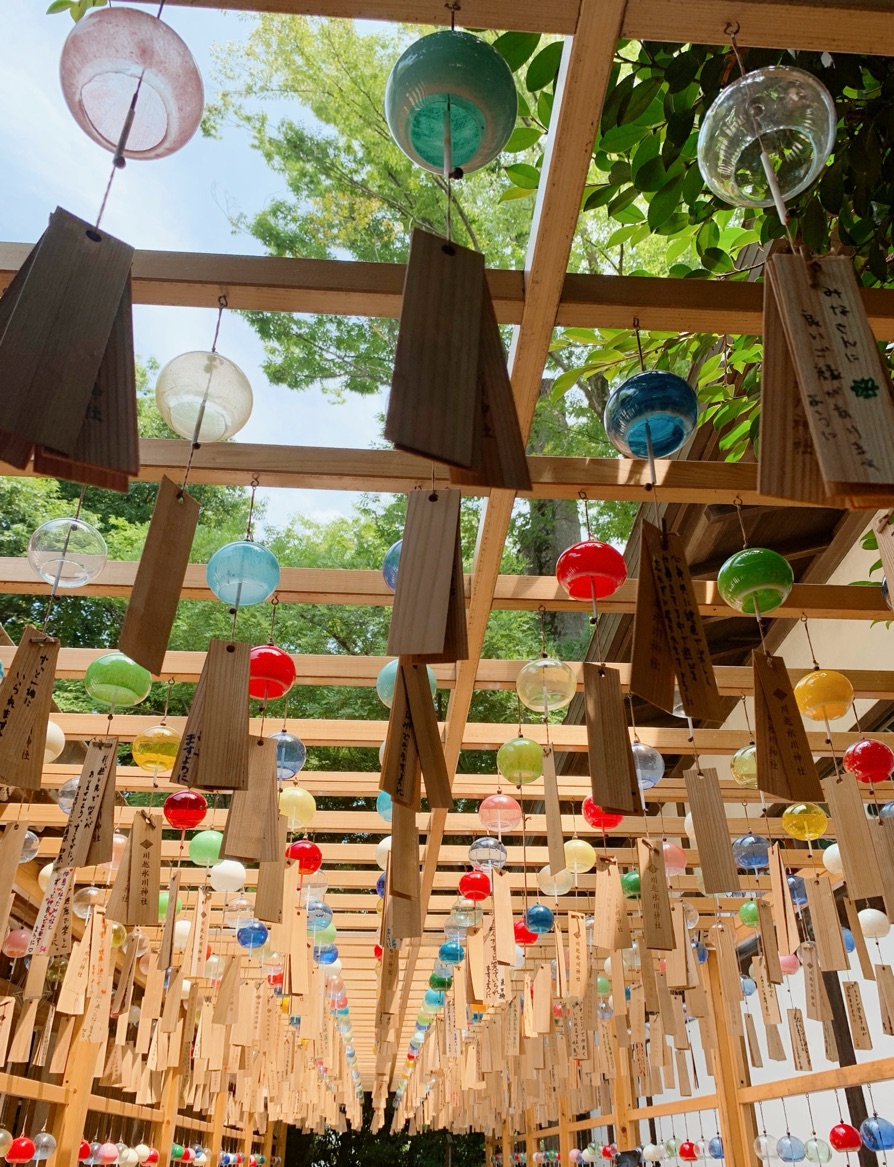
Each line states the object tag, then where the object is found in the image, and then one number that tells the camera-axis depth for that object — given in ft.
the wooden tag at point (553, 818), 6.62
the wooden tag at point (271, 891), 5.98
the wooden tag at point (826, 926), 8.79
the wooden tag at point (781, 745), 4.48
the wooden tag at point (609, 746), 4.21
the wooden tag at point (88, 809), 5.17
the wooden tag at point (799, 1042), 13.28
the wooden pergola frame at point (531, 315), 4.11
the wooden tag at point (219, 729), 3.83
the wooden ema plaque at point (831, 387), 2.40
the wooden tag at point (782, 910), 8.65
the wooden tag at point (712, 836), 5.75
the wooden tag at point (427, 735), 3.73
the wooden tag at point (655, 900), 7.75
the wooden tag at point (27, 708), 4.11
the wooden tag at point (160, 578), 3.44
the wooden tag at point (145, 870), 6.62
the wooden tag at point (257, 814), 4.84
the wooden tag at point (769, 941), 10.10
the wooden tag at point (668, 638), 3.70
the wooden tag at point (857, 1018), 11.23
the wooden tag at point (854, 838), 6.74
